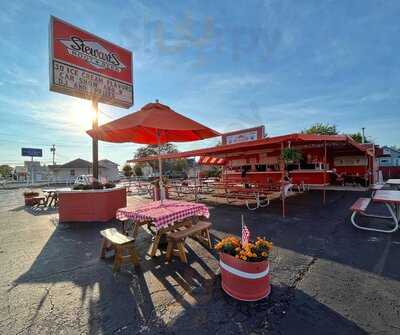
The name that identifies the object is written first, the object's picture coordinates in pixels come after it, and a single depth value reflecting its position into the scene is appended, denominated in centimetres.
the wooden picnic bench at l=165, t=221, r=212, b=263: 346
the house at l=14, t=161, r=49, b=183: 4116
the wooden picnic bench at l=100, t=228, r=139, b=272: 312
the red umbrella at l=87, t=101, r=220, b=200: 357
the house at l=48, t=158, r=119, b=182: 3672
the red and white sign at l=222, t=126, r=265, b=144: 1694
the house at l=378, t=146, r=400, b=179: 3156
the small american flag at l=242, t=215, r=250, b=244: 256
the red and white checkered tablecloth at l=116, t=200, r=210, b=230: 350
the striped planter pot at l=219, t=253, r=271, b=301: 235
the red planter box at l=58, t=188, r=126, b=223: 673
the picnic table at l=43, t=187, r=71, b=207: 1076
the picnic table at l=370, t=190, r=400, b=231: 472
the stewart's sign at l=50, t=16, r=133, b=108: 641
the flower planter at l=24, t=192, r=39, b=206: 1089
